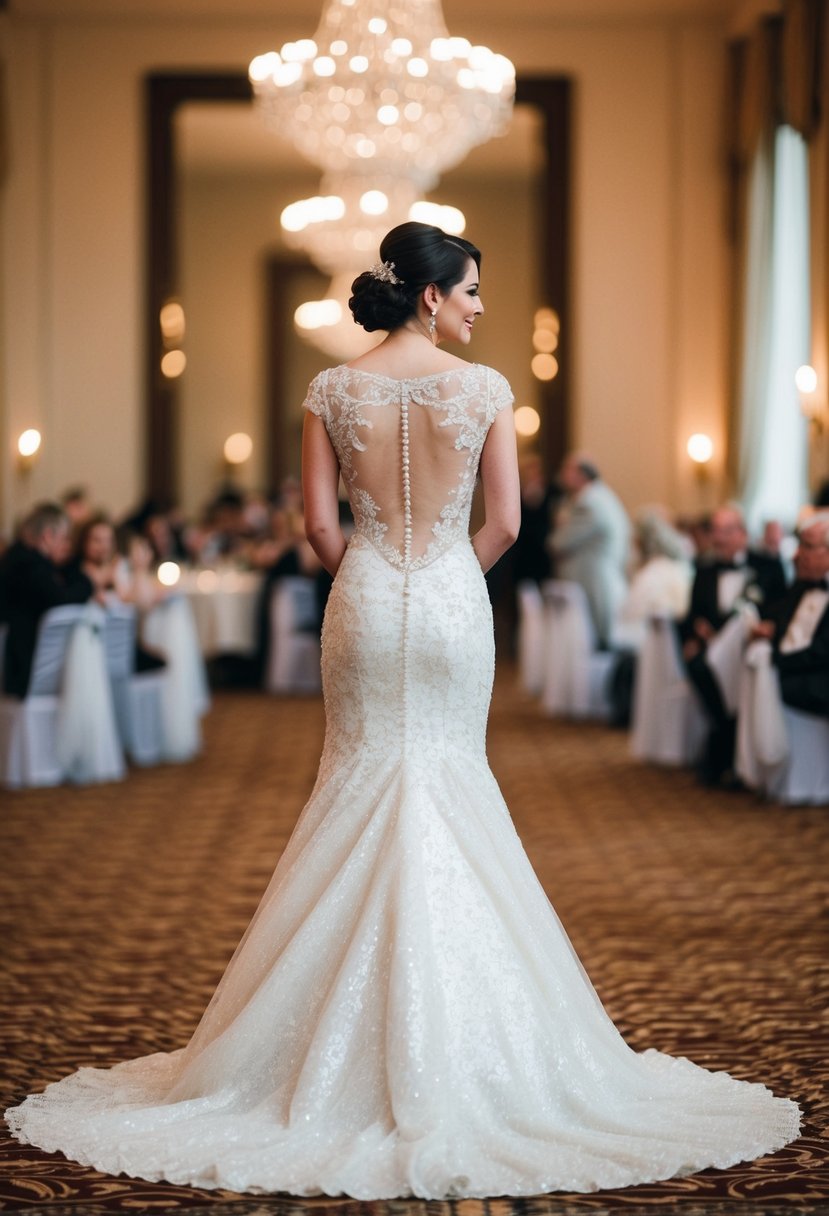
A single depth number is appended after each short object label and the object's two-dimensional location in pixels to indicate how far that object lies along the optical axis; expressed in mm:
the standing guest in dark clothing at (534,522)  13656
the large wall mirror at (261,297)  19281
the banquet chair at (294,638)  12320
